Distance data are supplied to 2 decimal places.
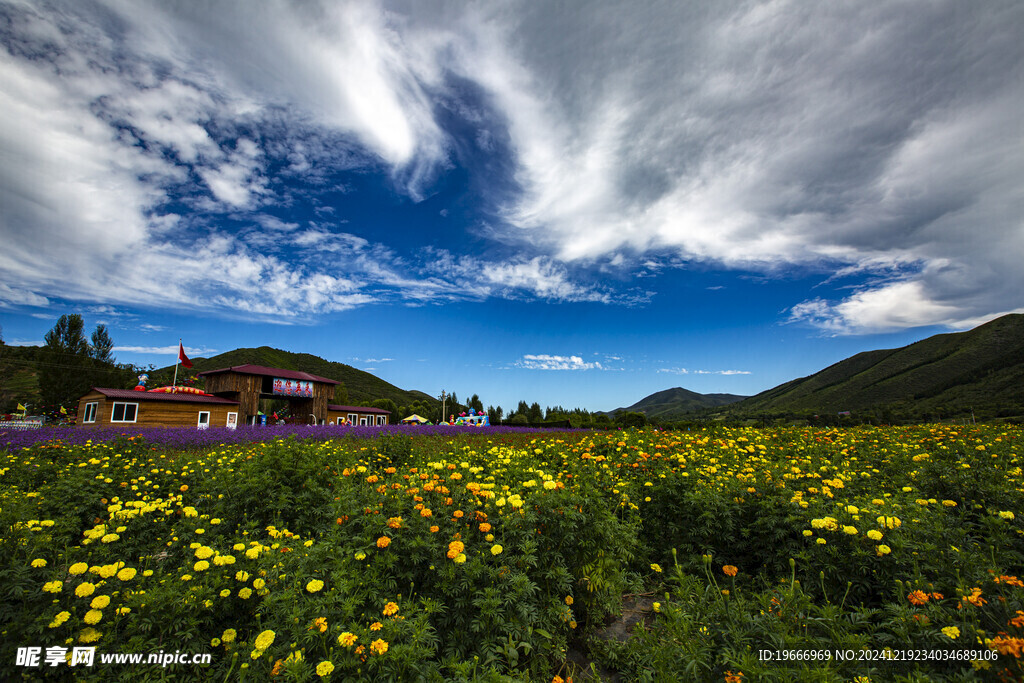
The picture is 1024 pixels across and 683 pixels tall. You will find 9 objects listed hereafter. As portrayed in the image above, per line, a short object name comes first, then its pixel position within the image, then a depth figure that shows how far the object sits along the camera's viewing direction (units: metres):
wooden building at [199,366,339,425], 30.19
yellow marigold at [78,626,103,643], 2.22
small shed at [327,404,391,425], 40.72
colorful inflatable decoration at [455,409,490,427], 43.88
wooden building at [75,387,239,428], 22.69
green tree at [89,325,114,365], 49.56
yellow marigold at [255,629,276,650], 2.02
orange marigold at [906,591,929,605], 2.24
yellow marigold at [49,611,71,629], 2.21
